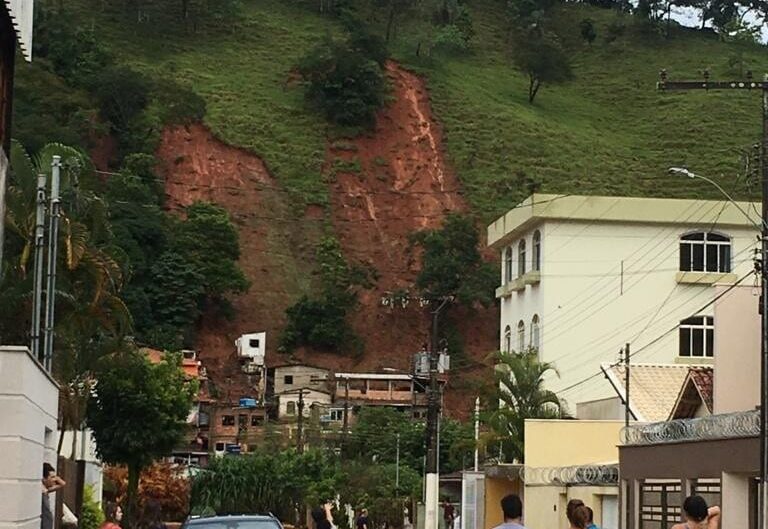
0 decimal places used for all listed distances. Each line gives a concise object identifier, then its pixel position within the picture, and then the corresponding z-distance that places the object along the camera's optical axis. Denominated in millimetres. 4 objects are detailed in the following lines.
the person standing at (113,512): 41562
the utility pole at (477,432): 55688
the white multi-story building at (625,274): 66438
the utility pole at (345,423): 83450
